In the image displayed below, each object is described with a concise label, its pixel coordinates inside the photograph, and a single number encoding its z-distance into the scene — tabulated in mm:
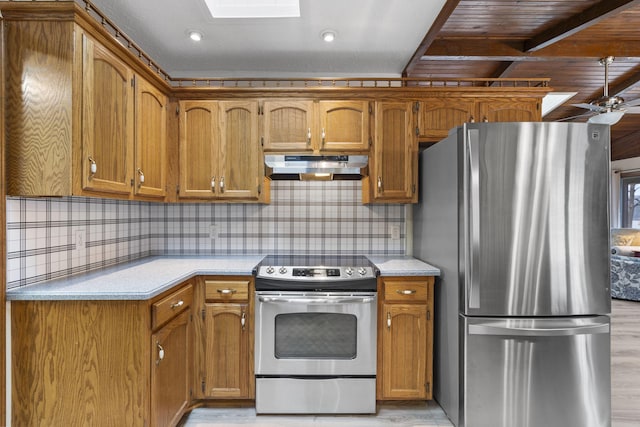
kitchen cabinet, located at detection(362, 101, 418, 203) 2646
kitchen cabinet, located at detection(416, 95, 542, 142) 2654
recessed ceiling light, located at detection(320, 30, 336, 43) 2457
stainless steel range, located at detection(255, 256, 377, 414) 2230
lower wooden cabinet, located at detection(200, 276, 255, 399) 2271
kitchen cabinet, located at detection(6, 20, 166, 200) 1607
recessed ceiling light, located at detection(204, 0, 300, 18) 2252
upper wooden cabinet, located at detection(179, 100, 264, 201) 2641
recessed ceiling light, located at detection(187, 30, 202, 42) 2471
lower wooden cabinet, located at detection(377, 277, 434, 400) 2291
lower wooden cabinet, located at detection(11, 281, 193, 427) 1614
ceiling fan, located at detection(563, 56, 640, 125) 3418
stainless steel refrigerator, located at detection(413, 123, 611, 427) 1923
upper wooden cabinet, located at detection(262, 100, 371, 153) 2645
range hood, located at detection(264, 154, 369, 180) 2590
